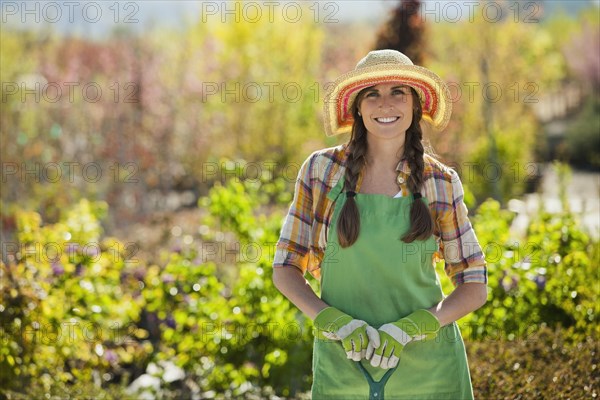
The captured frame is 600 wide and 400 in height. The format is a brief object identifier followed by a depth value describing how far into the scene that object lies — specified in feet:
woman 14.76
